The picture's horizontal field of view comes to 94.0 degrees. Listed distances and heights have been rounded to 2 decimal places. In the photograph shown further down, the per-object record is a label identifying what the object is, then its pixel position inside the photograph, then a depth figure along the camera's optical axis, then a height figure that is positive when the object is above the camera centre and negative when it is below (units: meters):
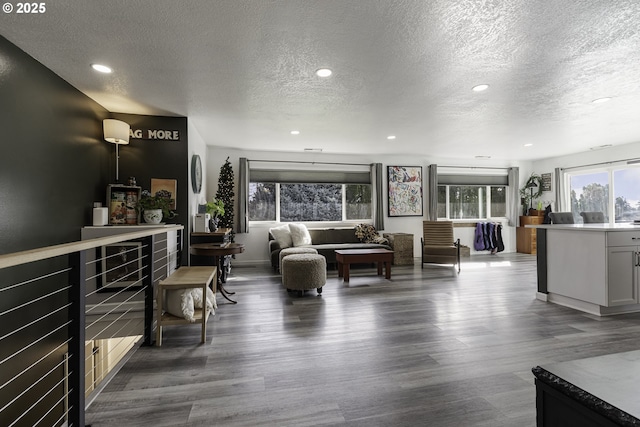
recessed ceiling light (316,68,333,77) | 2.82 +1.40
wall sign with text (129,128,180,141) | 4.03 +1.16
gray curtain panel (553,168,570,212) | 7.46 +0.65
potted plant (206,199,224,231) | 4.73 +0.17
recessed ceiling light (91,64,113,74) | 2.71 +1.40
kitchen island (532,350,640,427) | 0.47 -0.30
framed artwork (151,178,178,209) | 4.09 +0.45
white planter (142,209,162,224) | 3.65 +0.05
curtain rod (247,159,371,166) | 6.67 +1.29
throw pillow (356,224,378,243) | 6.68 -0.35
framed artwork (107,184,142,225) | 3.71 +0.19
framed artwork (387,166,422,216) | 7.37 +0.67
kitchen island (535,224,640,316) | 3.17 -0.58
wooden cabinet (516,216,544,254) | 7.57 -0.51
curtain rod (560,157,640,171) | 6.05 +1.16
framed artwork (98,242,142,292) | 3.57 -0.58
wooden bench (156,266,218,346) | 2.52 -0.67
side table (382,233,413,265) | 6.45 -0.65
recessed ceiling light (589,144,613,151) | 6.34 +1.50
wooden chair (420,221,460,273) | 5.88 -0.59
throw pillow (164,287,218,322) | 2.56 -0.74
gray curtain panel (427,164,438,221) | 7.45 +0.58
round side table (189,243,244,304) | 3.71 -0.40
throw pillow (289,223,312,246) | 6.01 -0.35
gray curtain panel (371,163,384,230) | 7.12 +0.46
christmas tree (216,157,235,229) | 5.93 +0.51
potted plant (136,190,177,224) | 3.64 +0.14
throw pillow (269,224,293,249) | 5.93 -0.37
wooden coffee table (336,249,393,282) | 4.93 -0.68
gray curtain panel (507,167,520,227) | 8.02 +0.55
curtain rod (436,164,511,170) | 7.78 +1.32
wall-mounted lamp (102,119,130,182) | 3.51 +1.05
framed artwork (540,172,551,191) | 7.81 +0.92
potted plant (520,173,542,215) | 8.02 +0.69
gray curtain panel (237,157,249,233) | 6.32 +0.49
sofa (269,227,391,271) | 5.83 -0.55
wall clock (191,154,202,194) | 4.62 +0.72
